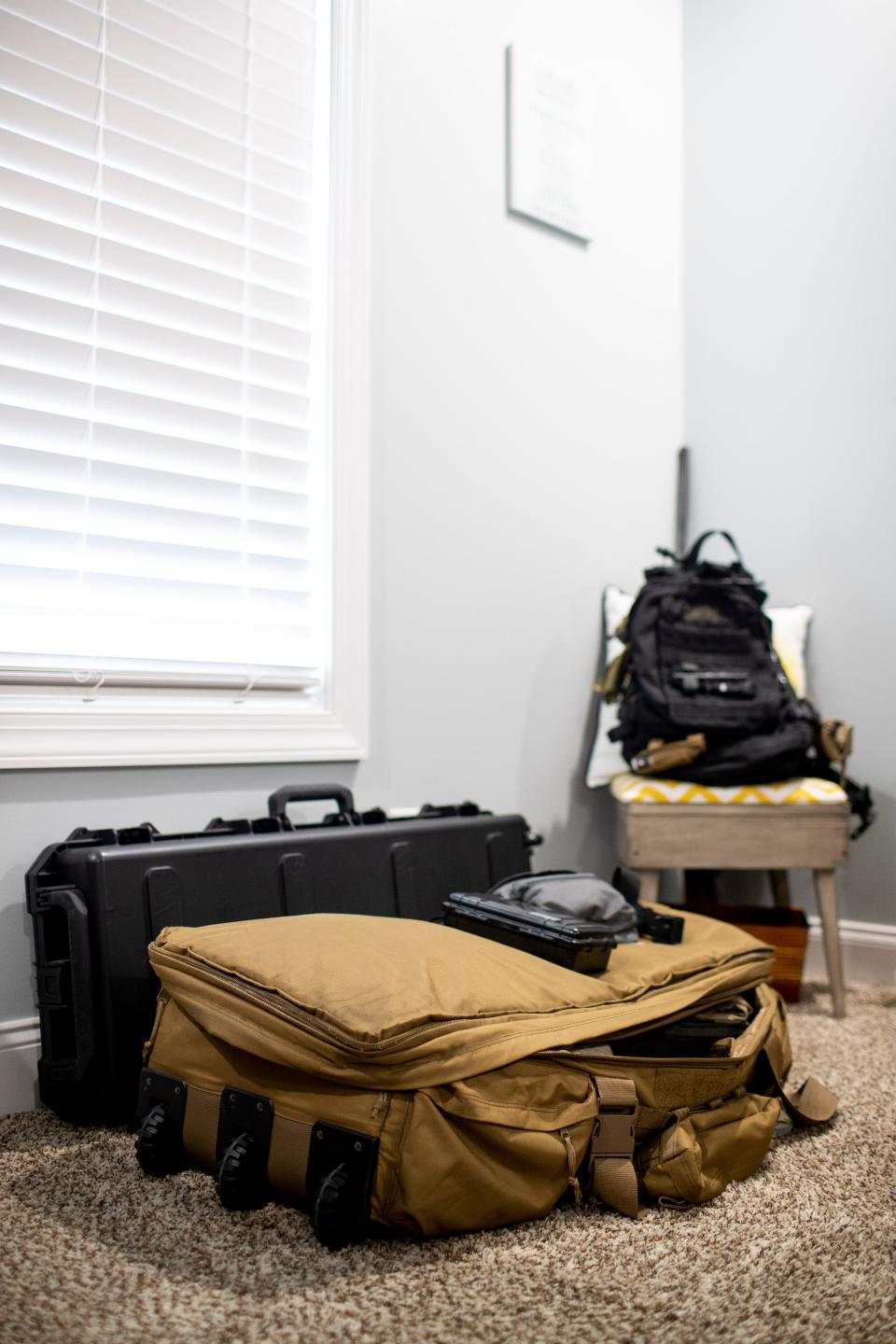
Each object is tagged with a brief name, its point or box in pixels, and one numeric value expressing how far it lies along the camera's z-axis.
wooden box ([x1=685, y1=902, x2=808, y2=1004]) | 1.95
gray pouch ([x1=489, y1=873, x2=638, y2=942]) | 1.39
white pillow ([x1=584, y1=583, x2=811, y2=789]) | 2.23
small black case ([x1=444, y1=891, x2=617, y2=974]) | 1.23
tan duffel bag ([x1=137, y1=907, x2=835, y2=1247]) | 0.94
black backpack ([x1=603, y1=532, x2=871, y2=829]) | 1.95
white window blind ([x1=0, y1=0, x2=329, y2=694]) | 1.55
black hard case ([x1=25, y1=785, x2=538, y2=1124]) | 1.27
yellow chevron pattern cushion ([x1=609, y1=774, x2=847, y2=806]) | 1.93
